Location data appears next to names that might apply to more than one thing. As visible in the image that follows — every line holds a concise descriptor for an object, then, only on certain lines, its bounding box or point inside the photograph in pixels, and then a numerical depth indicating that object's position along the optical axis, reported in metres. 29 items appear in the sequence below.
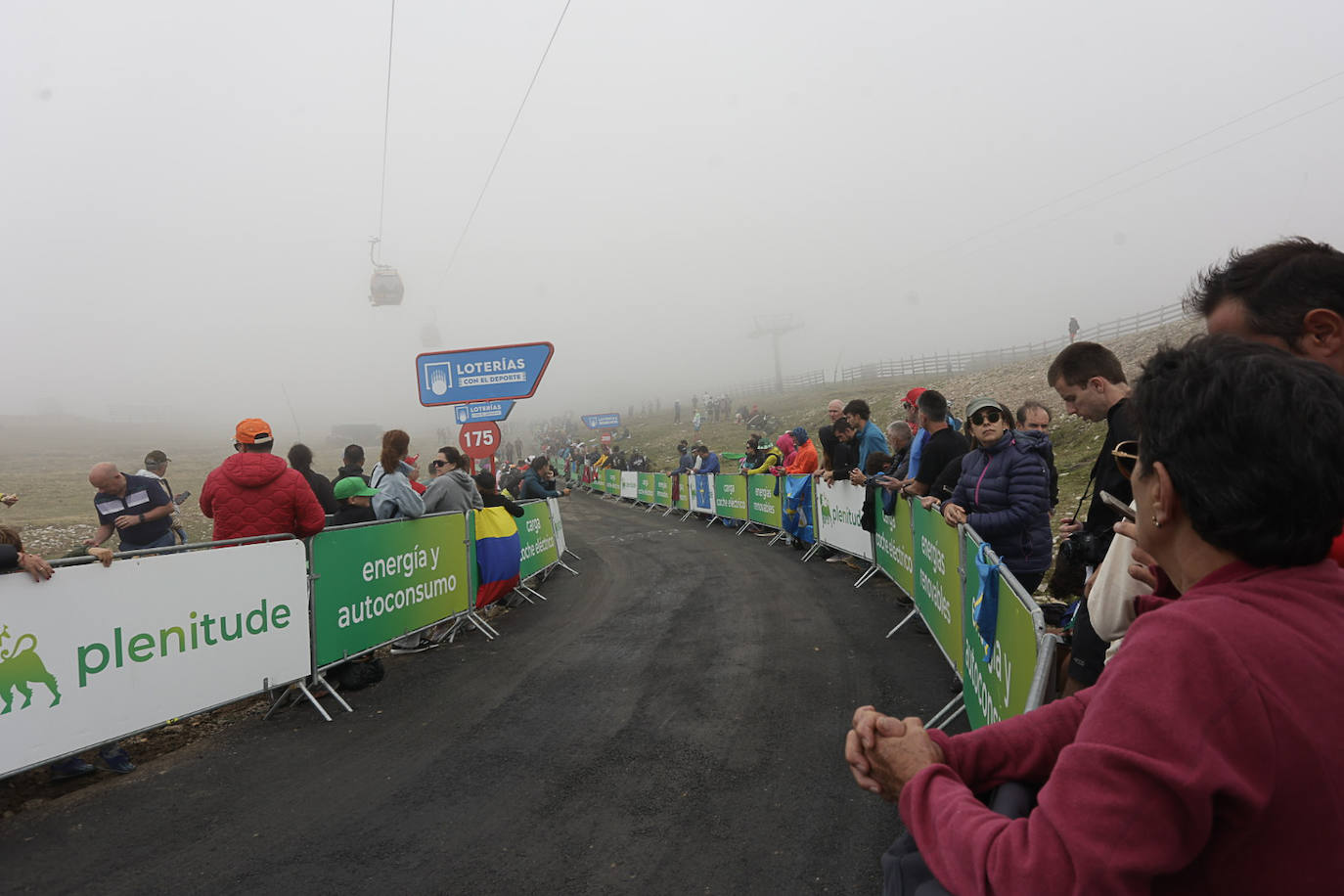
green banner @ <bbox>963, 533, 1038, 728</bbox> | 2.89
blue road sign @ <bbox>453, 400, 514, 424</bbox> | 13.34
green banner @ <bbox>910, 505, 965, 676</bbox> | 5.06
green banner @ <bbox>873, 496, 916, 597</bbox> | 7.32
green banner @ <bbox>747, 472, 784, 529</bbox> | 13.83
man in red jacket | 5.64
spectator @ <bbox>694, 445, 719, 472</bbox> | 19.72
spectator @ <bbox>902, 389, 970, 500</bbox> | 6.79
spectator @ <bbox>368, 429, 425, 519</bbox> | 6.95
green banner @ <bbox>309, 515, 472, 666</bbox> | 5.87
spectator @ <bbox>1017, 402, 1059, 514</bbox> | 6.42
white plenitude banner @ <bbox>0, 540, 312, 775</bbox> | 4.06
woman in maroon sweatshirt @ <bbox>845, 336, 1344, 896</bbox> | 0.97
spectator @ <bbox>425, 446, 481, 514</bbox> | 8.05
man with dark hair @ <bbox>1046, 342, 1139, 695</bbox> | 2.47
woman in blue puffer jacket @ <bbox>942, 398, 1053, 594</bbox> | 4.85
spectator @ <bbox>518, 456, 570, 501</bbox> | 12.71
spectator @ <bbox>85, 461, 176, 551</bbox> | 6.88
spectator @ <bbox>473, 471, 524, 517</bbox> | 9.30
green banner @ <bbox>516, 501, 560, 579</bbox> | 10.26
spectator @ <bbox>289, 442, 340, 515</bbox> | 8.30
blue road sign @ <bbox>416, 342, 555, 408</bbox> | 12.95
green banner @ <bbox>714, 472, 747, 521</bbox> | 16.05
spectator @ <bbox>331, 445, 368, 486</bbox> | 9.23
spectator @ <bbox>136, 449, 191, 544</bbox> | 8.82
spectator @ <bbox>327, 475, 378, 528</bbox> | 7.13
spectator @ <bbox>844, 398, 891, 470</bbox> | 9.80
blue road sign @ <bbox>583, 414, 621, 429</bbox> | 43.44
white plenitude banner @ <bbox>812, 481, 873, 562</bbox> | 9.66
